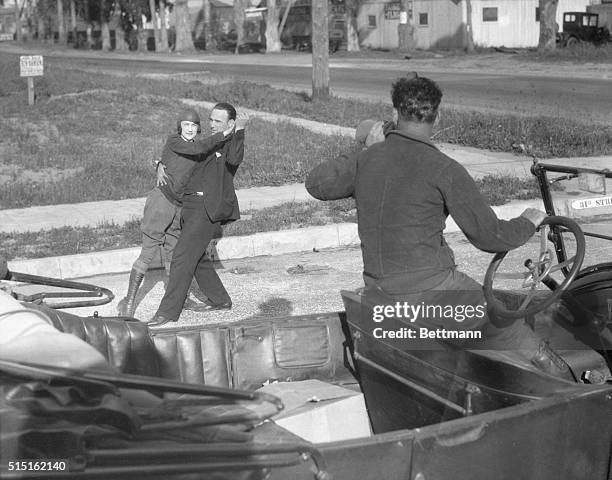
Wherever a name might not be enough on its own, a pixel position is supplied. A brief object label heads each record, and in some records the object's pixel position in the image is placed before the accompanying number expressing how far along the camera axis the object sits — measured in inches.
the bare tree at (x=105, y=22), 3080.7
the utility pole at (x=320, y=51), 869.2
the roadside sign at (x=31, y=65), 864.9
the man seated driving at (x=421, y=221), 165.0
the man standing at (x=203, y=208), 286.4
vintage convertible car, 112.4
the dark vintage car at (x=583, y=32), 1737.2
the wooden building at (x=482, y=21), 2079.2
